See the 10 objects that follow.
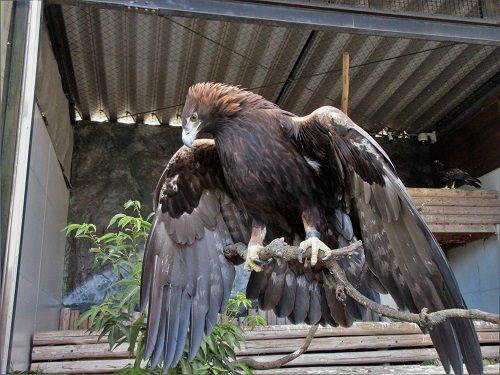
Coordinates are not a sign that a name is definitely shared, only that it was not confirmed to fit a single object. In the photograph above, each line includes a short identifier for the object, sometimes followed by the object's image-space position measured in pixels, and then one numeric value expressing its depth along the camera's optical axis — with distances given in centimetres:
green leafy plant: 258
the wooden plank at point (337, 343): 421
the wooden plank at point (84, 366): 392
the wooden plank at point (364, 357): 418
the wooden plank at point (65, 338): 411
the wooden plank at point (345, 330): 431
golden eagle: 217
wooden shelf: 543
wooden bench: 396
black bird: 617
